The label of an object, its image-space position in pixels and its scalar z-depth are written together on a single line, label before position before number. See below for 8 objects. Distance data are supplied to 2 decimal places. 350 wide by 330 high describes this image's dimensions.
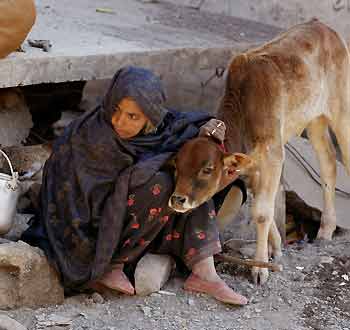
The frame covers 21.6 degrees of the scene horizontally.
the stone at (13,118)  6.40
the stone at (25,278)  4.74
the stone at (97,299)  4.87
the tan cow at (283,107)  5.41
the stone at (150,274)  4.89
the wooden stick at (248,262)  5.22
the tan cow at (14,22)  5.36
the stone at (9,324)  4.41
